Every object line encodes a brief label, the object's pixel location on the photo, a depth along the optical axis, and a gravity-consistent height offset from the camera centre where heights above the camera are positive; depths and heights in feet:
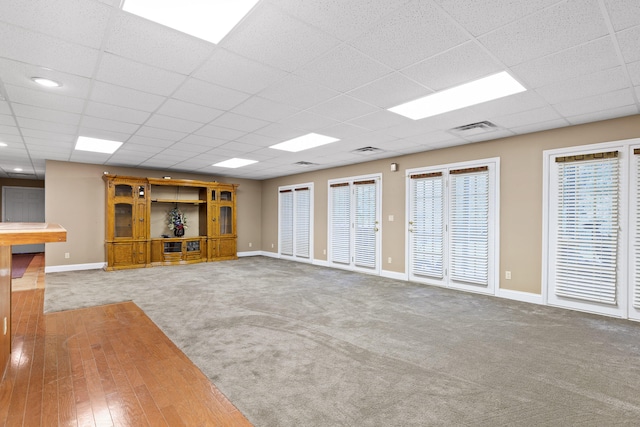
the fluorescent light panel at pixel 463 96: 9.59 +3.83
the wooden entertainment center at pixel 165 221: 23.57 -0.94
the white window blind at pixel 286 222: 29.14 -1.09
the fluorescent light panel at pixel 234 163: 22.27 +3.45
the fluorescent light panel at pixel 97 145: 16.63 +3.60
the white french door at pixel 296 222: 27.32 -1.04
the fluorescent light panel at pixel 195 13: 6.12 +3.96
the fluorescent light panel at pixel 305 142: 16.02 +3.65
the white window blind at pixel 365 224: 22.11 -0.92
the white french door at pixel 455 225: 16.28 -0.80
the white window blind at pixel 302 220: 27.43 -0.85
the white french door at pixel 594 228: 12.26 -0.69
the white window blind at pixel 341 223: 23.90 -0.94
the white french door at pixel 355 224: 22.00 -0.96
